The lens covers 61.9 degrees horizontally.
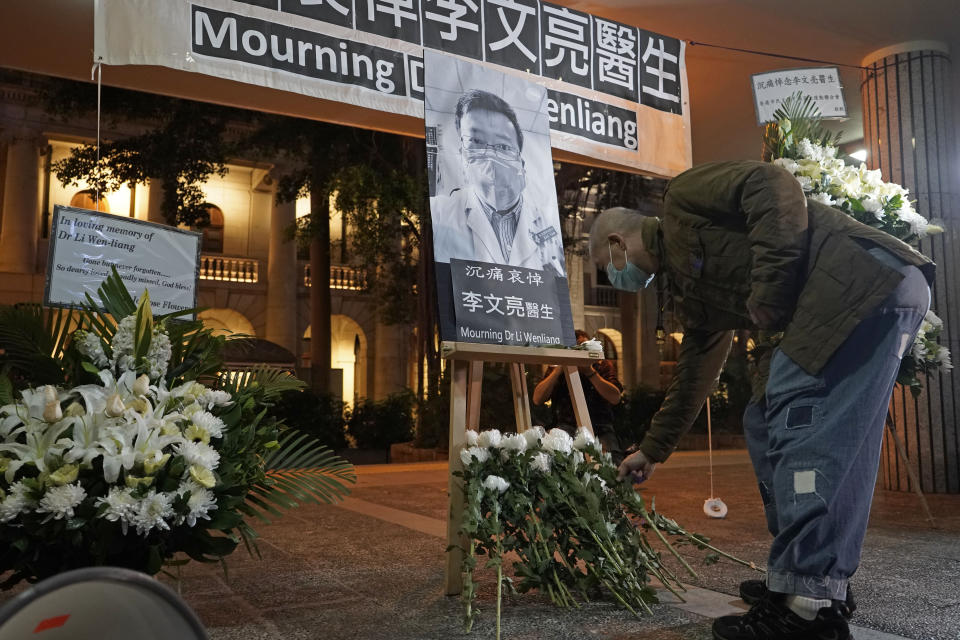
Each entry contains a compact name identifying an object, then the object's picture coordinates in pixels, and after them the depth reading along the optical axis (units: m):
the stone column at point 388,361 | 23.69
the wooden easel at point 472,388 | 3.14
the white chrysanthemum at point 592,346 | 3.53
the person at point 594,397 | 4.99
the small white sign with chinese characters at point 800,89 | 5.72
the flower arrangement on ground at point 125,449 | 2.12
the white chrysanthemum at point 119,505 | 2.08
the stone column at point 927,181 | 6.85
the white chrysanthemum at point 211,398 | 2.47
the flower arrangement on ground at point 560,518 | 2.86
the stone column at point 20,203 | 19.33
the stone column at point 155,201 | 21.00
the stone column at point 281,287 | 22.31
